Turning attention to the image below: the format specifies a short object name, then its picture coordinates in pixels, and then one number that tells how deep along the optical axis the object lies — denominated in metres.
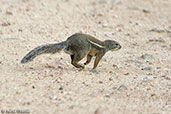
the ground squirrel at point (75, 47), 16.25
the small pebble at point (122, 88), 14.60
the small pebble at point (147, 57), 19.41
